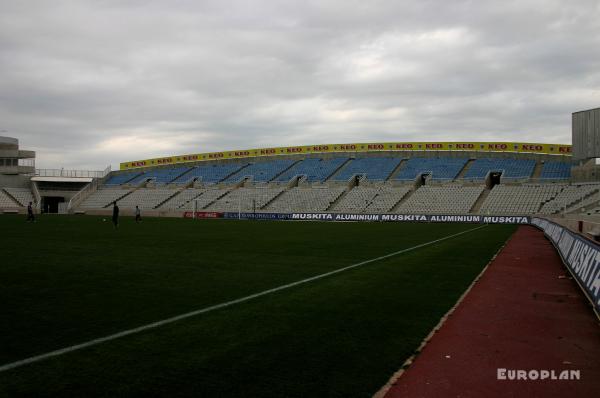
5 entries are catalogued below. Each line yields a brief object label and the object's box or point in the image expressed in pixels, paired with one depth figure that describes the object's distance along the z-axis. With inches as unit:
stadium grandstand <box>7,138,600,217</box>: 2017.7
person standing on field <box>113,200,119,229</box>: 1151.3
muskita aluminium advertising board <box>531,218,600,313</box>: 305.1
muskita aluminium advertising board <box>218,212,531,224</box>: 1738.4
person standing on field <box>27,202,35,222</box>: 1402.8
